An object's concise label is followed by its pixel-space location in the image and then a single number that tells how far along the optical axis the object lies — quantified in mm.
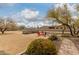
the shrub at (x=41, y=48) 1859
